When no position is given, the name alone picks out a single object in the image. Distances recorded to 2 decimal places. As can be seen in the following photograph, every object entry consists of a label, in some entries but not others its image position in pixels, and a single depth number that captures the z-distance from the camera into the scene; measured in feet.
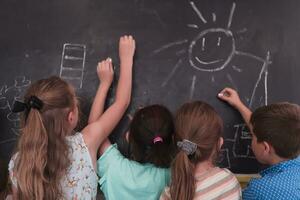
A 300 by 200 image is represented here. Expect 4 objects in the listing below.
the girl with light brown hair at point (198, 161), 5.51
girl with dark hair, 5.93
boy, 5.53
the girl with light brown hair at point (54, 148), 5.41
